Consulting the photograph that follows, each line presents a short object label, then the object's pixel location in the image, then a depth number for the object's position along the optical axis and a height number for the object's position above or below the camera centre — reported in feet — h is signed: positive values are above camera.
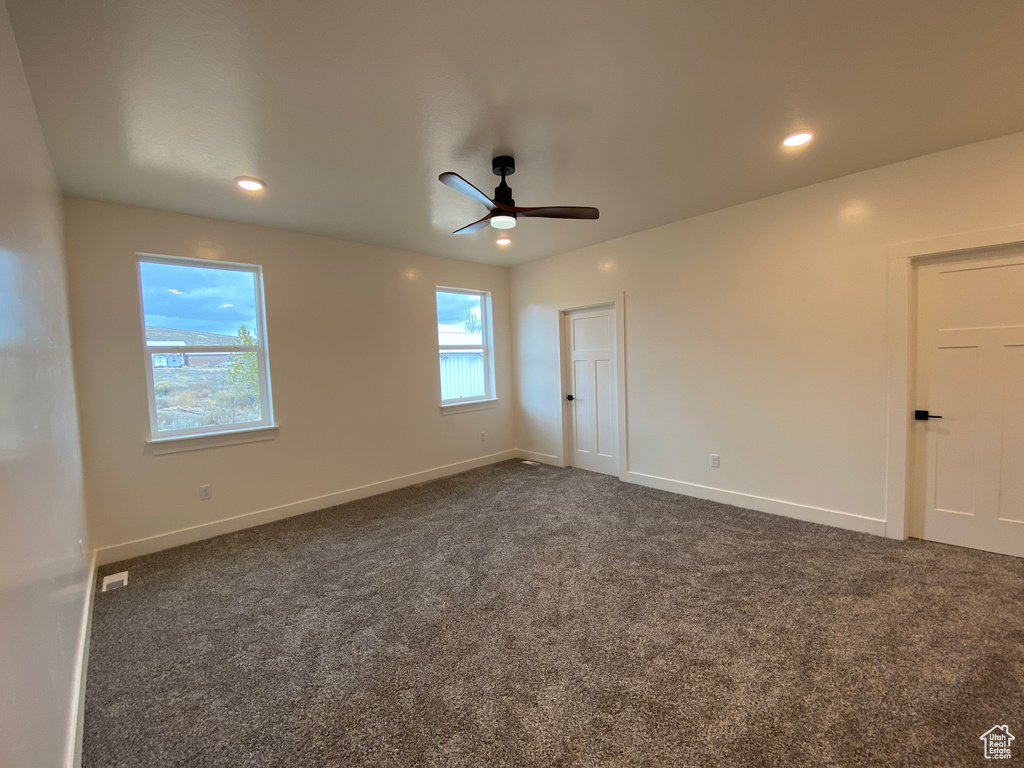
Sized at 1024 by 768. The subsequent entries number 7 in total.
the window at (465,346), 16.56 +0.63
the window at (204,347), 10.62 +0.63
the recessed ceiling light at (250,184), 8.90 +3.99
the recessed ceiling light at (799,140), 7.86 +3.96
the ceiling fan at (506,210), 8.14 +3.02
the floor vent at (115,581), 8.70 -4.35
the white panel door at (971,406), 8.52 -1.33
